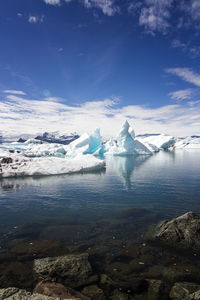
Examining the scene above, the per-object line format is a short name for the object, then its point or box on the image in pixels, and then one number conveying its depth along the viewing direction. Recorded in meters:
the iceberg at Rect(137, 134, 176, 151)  92.38
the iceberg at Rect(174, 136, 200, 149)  108.78
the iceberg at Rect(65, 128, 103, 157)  53.41
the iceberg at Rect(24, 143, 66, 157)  53.48
